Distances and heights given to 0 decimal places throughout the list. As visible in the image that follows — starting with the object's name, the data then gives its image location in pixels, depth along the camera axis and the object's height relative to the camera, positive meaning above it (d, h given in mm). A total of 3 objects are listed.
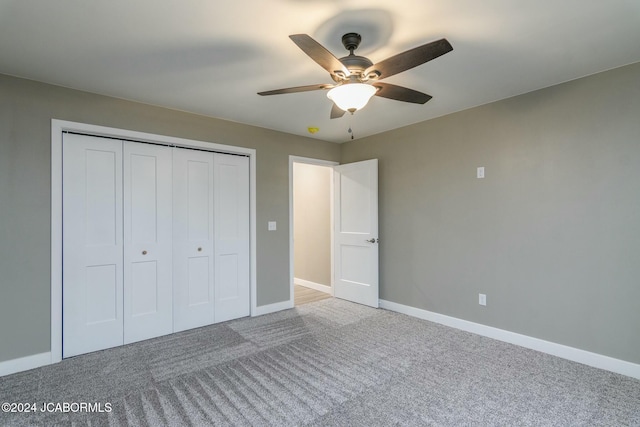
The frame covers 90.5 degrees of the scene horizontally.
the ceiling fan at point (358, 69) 1677 +899
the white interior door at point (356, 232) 4395 -202
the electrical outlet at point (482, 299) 3416 -897
